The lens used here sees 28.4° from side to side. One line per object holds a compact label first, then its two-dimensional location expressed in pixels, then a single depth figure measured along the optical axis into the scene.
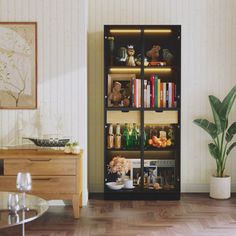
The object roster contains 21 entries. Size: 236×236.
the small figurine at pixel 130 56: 5.56
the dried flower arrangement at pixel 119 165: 5.45
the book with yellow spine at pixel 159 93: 5.50
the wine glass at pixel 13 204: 3.08
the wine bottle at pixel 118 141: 5.55
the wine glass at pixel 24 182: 3.13
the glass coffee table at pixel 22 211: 2.86
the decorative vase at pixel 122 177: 5.59
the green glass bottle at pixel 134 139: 5.62
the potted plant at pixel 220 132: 5.50
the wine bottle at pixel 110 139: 5.55
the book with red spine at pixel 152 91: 5.50
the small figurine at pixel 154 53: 5.64
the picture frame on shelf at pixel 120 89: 5.55
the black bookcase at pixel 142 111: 5.46
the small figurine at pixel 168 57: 5.58
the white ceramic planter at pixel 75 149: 4.75
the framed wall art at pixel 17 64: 5.08
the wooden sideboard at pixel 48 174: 4.62
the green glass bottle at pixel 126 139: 5.61
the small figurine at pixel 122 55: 5.56
